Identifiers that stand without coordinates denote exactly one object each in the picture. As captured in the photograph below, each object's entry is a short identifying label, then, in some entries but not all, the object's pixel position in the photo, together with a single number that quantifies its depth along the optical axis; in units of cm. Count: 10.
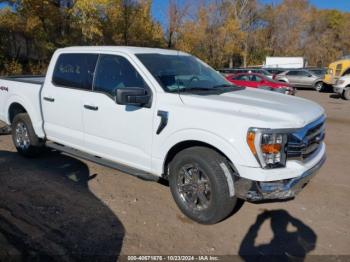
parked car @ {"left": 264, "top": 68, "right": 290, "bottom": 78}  2657
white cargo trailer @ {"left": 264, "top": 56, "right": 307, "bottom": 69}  3778
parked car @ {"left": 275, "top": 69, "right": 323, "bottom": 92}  2377
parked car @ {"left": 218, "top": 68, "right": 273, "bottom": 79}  2387
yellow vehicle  1938
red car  1741
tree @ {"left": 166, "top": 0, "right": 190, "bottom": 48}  3981
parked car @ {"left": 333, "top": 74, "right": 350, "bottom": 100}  1760
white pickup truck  335
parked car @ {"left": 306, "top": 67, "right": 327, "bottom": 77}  2423
